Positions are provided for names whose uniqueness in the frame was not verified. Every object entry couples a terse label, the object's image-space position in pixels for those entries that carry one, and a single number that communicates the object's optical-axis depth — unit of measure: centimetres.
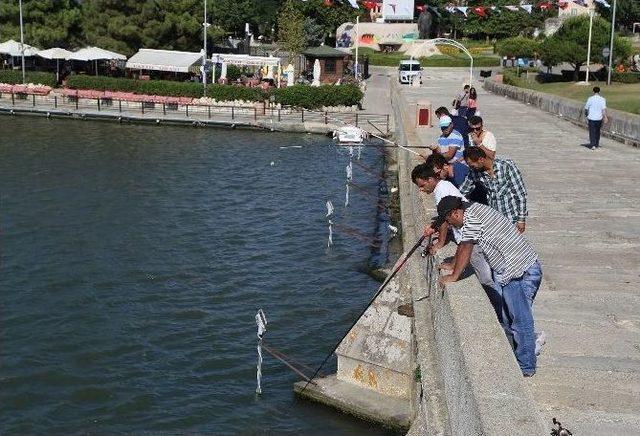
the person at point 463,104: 2156
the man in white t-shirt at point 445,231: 760
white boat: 3706
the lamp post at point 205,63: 4694
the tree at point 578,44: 5653
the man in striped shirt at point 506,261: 707
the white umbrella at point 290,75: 5122
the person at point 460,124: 1379
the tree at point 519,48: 7200
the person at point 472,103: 2124
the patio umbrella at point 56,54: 5179
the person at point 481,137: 1077
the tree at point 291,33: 6134
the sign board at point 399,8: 9418
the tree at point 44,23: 5759
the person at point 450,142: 1271
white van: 5984
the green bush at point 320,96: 4512
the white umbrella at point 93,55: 5116
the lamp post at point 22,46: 5120
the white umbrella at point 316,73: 5184
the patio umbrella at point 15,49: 5388
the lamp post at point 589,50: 5322
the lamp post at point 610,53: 4883
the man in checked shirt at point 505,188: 878
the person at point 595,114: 2269
